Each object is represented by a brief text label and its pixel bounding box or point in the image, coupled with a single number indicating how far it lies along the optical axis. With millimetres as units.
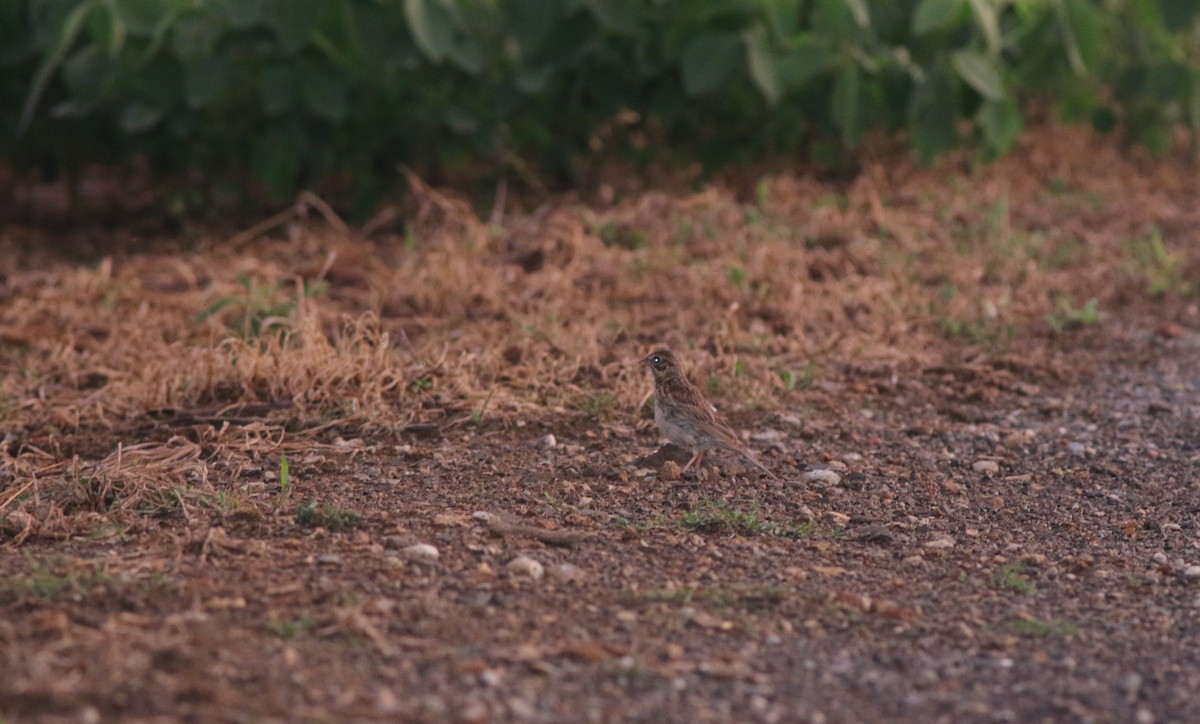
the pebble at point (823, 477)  9578
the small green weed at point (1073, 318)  13297
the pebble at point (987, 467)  9984
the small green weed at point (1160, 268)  14312
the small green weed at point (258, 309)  11977
